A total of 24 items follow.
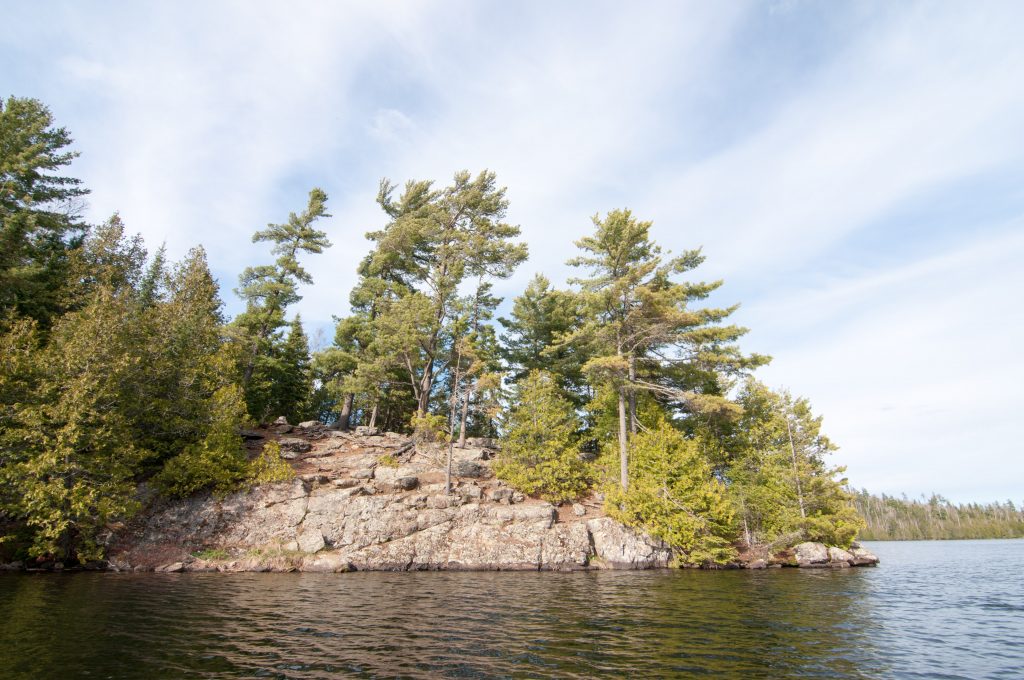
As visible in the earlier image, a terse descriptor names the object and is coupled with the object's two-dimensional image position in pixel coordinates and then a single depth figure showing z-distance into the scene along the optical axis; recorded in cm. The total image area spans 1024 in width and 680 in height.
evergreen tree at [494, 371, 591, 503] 3102
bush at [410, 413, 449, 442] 3095
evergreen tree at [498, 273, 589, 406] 4556
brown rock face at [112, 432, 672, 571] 2300
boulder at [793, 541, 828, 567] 2785
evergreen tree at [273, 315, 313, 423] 4416
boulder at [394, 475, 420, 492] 2852
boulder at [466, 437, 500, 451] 3814
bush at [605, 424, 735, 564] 2645
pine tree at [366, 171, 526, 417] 3672
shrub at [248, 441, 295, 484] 2655
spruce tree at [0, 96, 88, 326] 2509
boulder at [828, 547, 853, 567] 2811
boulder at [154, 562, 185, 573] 2106
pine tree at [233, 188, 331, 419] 3844
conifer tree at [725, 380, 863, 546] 2914
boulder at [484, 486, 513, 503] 2905
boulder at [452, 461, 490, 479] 3188
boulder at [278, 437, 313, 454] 3272
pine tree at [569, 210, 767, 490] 3067
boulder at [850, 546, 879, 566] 2928
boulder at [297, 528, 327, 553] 2336
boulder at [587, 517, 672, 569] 2547
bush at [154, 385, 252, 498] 2542
